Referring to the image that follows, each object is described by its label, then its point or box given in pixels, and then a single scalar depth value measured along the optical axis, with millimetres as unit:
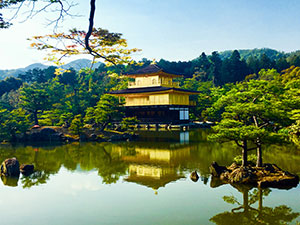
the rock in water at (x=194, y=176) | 11500
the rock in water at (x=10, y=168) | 13383
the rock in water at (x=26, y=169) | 13912
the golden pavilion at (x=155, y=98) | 35875
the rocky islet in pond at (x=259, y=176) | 10073
